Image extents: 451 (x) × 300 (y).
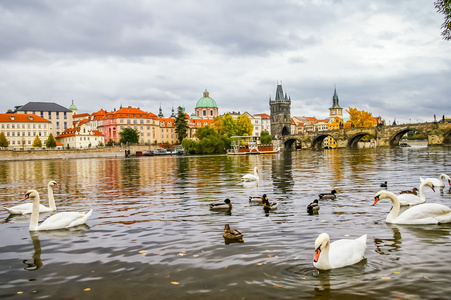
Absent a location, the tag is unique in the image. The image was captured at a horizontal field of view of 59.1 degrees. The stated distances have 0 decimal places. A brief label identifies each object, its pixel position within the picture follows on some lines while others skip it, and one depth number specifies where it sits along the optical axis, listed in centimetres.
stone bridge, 8762
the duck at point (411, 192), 1391
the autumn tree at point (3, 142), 10572
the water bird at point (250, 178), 2097
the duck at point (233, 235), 858
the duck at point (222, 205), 1241
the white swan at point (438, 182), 1548
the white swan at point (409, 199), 1216
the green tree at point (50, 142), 11138
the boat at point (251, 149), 8519
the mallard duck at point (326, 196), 1400
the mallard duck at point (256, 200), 1373
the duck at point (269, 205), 1230
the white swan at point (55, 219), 1001
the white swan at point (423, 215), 934
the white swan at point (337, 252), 629
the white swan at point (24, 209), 1266
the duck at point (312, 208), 1140
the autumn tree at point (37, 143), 11491
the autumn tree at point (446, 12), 1873
